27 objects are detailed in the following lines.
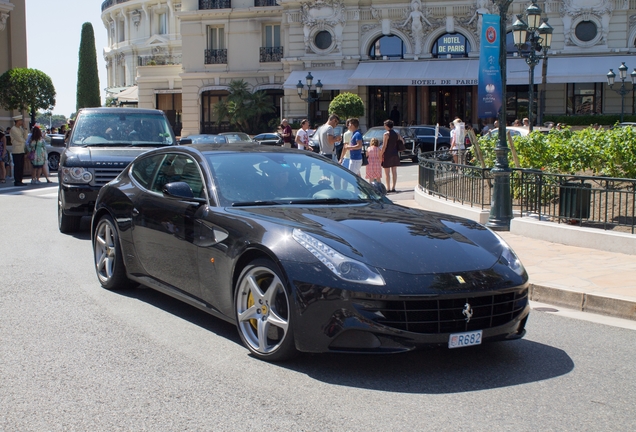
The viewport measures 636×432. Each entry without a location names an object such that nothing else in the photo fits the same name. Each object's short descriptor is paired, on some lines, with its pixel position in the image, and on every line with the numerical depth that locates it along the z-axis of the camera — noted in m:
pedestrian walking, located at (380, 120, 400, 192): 18.75
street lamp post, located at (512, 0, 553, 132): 21.41
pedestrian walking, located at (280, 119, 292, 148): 24.47
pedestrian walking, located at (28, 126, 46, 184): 23.17
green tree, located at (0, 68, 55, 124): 31.25
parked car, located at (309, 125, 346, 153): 17.52
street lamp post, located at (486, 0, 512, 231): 11.53
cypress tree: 76.94
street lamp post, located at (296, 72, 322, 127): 39.62
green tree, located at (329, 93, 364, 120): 38.47
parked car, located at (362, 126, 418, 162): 31.91
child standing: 18.27
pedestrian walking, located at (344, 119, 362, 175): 16.95
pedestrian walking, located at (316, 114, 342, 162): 16.56
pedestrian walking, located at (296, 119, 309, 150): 22.31
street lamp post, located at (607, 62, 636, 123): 34.34
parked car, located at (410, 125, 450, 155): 33.03
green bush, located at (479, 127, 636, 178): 12.12
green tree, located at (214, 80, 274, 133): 47.31
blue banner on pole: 13.30
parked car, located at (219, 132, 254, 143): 22.95
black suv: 11.93
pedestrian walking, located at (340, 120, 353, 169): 17.22
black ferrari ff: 5.00
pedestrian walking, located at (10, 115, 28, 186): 22.59
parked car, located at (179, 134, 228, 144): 19.88
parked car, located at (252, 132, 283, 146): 34.28
